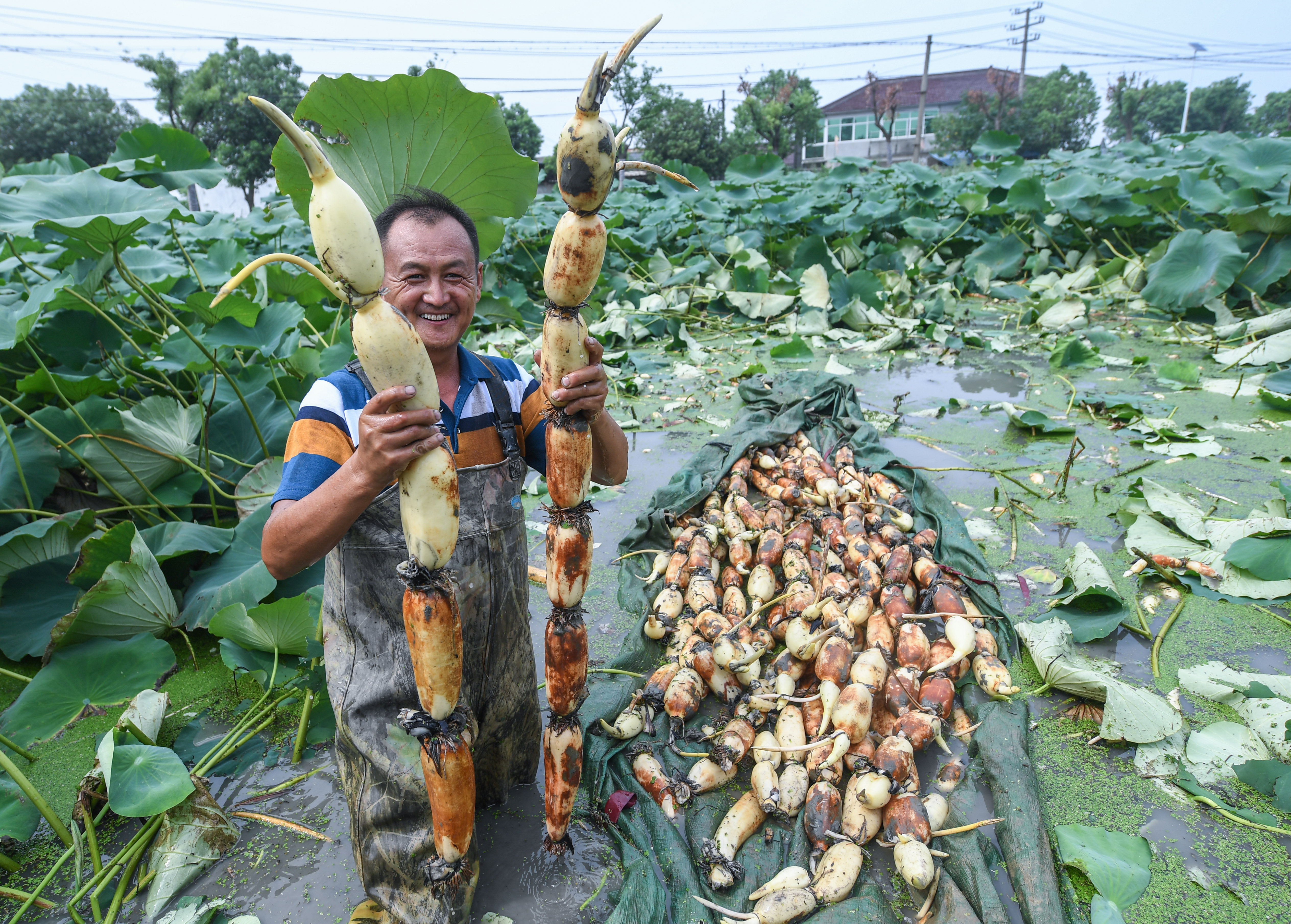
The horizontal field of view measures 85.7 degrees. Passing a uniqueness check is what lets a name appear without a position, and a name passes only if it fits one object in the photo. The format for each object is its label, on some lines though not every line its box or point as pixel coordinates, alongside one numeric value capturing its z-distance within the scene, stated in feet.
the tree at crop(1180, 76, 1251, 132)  153.79
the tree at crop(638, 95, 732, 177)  84.74
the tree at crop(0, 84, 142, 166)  83.51
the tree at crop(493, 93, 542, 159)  89.15
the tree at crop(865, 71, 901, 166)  101.40
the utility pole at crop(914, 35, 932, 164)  90.84
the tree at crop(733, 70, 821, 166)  87.81
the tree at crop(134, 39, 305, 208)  72.28
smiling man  4.89
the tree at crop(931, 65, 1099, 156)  111.14
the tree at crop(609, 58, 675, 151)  85.66
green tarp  5.10
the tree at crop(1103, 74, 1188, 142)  140.97
